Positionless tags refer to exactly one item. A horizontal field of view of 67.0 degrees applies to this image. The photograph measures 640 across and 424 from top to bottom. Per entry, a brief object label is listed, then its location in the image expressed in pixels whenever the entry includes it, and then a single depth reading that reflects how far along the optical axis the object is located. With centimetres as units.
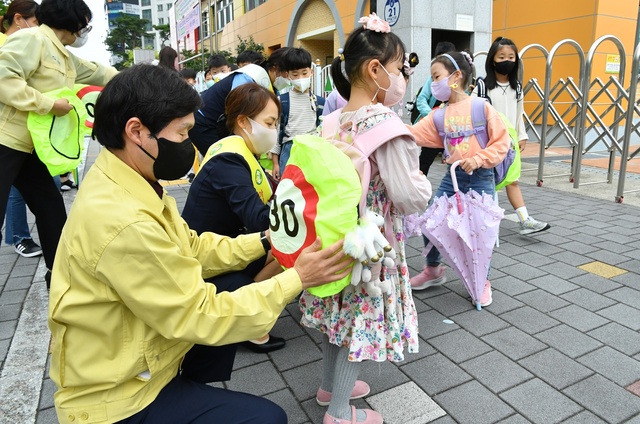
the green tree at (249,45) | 2473
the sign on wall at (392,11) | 810
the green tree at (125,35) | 7875
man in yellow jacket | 127
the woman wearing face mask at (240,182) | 230
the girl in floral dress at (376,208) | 186
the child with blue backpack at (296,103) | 409
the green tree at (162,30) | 6597
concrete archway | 1623
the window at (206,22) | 3672
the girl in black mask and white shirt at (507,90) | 421
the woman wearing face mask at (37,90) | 283
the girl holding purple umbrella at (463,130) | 302
